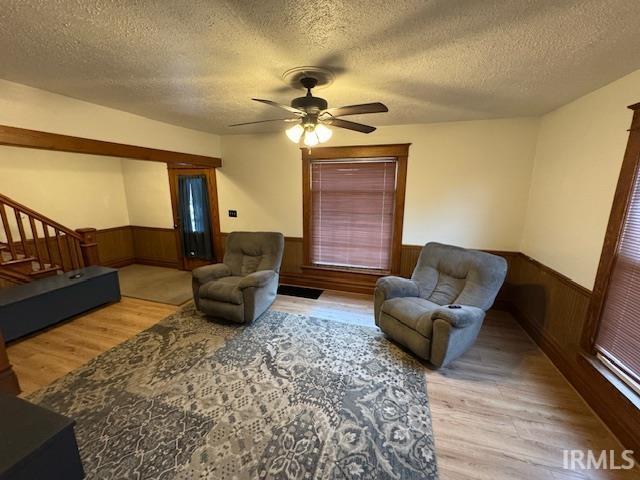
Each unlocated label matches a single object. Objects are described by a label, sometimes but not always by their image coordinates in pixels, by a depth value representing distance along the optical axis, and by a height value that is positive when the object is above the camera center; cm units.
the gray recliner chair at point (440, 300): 225 -100
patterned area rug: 155 -152
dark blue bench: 269 -114
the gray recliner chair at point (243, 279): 300 -99
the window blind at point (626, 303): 179 -73
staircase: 310 -72
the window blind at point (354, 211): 377 -18
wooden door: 463 -30
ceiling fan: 179 +59
